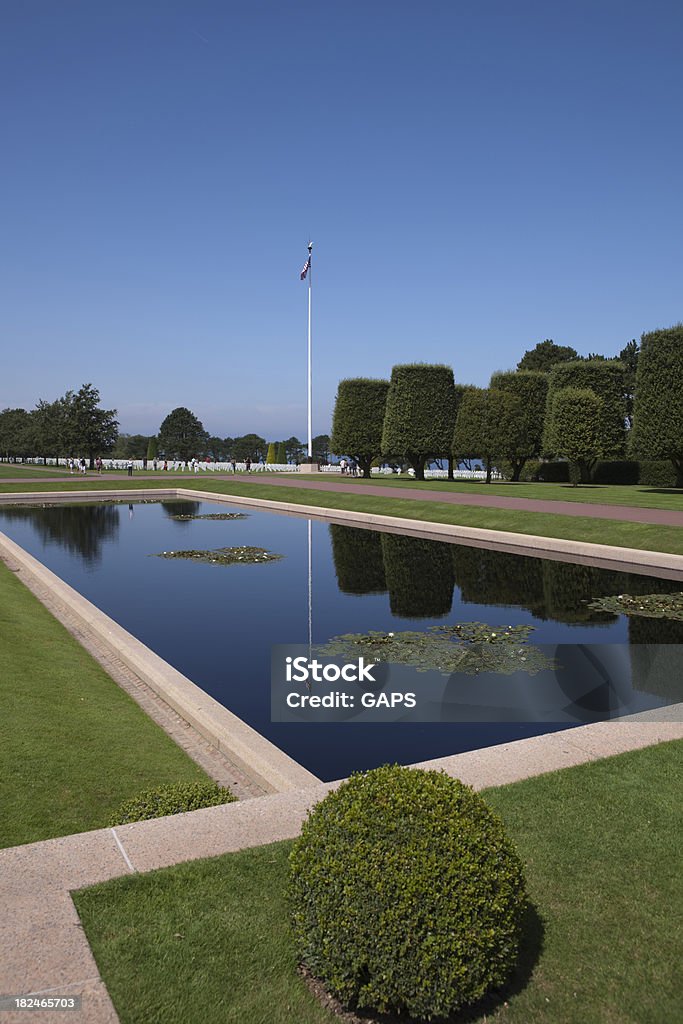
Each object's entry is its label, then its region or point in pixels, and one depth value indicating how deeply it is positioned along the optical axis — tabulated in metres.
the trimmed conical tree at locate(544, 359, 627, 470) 44.88
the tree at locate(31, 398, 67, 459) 64.81
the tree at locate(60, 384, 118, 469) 61.69
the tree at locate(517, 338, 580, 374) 78.62
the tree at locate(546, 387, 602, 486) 40.69
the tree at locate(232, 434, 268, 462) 111.38
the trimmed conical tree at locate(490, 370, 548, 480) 46.88
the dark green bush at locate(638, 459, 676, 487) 40.88
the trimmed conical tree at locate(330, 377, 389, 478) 52.66
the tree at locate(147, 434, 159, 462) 86.38
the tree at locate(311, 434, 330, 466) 127.12
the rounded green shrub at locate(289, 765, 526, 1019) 3.08
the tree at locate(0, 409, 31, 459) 101.75
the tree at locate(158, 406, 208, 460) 108.50
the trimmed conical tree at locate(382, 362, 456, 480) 47.69
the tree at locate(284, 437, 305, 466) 110.88
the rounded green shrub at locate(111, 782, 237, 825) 5.20
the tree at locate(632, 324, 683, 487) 33.50
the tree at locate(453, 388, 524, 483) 45.53
